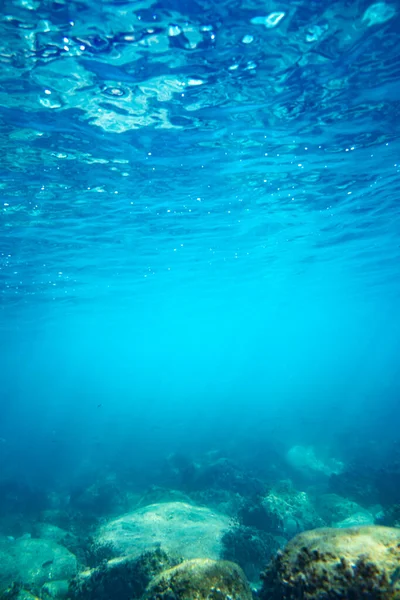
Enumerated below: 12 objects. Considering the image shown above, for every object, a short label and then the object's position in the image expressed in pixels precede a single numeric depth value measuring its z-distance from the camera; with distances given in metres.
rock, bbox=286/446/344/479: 22.05
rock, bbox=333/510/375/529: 13.11
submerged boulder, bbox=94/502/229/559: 9.88
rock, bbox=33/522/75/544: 14.53
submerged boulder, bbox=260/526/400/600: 3.34
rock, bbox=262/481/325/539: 13.09
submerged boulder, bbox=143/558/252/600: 4.30
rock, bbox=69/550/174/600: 6.90
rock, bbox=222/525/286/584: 9.90
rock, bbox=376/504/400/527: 11.28
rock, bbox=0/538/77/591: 10.45
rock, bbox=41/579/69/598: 8.57
